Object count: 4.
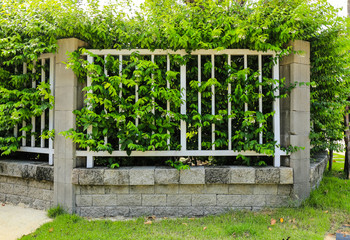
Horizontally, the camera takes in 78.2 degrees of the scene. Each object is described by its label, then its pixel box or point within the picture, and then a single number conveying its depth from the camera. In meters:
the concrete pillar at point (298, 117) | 2.96
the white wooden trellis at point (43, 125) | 3.11
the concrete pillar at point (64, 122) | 2.91
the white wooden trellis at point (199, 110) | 2.94
